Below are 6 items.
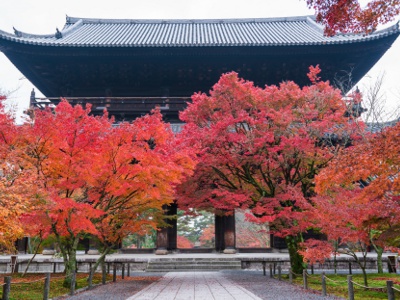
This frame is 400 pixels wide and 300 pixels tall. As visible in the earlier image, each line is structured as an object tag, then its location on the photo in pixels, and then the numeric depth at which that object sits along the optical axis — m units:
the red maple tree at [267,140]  12.91
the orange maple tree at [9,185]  8.08
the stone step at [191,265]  18.44
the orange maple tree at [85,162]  10.25
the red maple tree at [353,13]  7.59
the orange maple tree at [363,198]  7.34
